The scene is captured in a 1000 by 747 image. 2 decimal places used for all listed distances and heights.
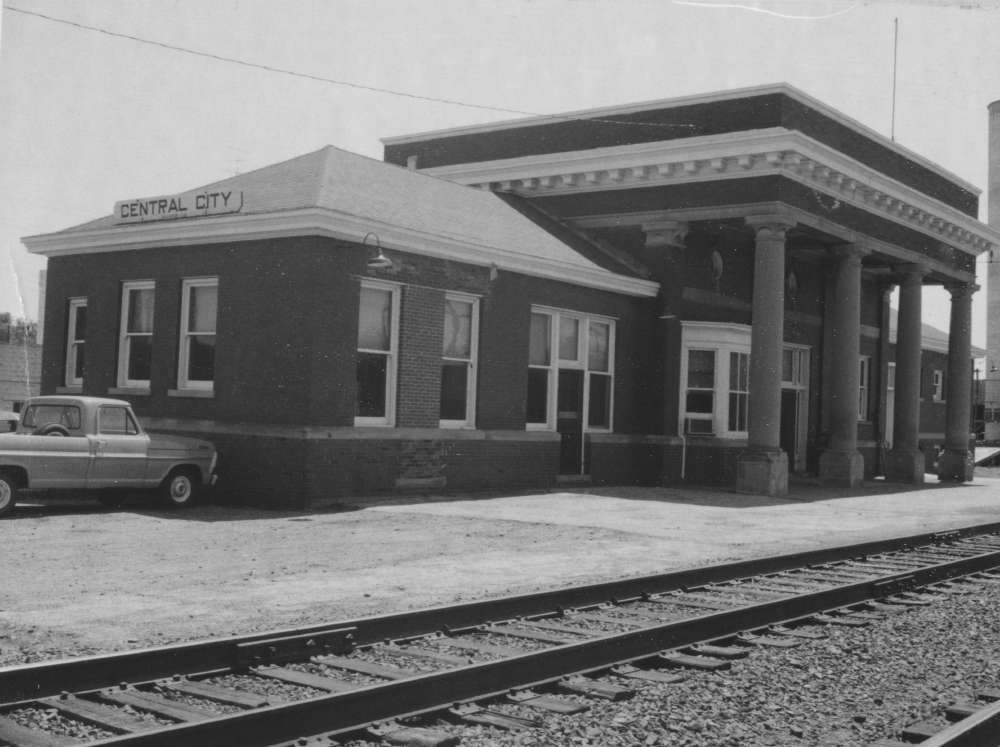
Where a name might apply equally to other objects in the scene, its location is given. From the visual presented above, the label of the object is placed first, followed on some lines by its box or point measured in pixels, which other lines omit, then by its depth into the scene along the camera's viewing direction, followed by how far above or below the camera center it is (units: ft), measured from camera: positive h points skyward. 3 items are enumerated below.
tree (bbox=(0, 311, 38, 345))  170.91 +9.56
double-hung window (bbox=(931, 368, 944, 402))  132.67 +5.37
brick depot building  56.95 +6.55
